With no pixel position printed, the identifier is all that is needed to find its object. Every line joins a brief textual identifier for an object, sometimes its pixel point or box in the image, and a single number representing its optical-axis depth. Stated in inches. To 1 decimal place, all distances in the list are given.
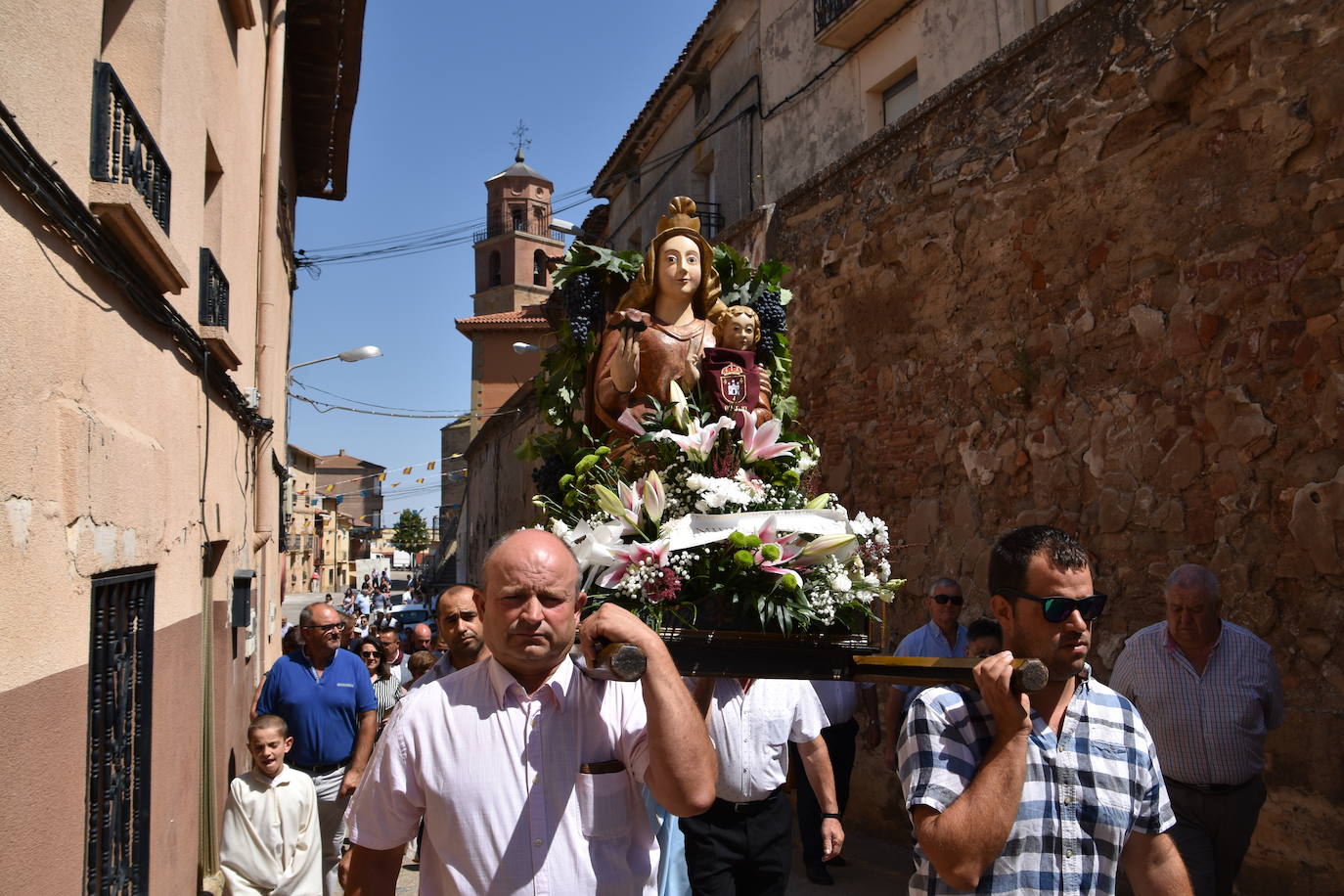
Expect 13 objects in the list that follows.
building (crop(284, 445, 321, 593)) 1833.2
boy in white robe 205.0
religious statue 175.3
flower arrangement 121.8
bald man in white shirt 92.5
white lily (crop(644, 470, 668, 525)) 130.7
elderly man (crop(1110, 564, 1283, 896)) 171.6
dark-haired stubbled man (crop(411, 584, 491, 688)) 212.7
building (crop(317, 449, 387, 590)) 2428.6
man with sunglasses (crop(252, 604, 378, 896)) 243.9
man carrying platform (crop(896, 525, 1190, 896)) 95.2
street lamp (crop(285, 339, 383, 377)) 682.2
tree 3208.7
